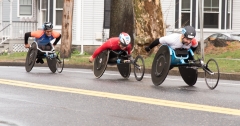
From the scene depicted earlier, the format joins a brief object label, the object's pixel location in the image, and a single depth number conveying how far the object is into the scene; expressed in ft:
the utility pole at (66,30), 102.47
